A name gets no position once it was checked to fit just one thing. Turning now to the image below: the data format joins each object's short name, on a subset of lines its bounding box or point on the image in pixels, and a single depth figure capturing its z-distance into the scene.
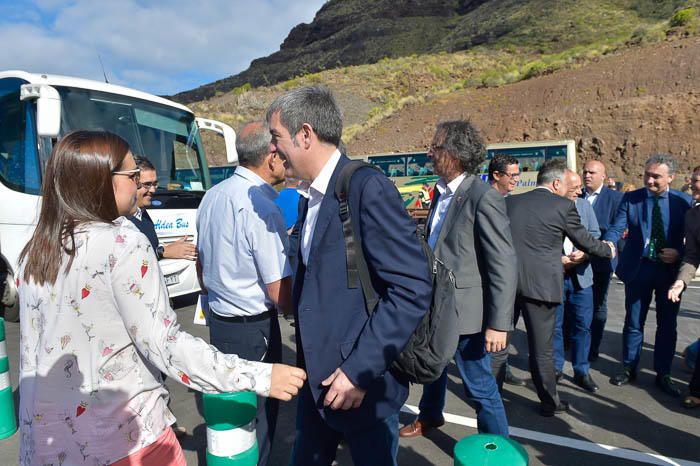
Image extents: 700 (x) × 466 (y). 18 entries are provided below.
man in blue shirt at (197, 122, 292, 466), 2.41
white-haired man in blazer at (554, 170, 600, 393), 4.54
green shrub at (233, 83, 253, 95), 50.07
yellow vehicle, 17.89
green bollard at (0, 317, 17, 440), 3.60
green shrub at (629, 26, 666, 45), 32.31
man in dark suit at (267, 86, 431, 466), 1.76
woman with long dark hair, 1.48
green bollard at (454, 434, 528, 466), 1.26
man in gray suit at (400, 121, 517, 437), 2.90
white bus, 5.98
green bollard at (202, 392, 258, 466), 1.99
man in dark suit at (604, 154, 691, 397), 4.37
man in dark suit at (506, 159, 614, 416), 3.73
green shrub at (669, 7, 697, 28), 32.90
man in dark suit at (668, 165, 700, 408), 3.98
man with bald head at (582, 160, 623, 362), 5.23
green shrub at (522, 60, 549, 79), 34.11
